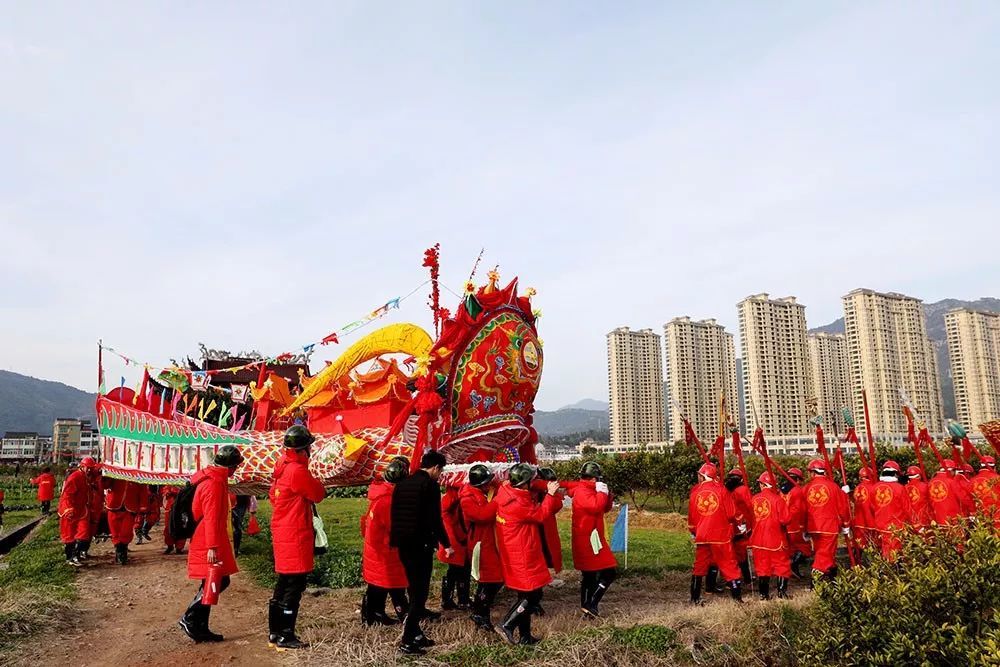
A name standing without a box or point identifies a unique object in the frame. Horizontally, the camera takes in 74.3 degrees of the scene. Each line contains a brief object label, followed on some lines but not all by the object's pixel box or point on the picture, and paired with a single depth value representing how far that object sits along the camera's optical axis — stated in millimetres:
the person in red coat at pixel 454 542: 7211
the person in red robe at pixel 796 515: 8820
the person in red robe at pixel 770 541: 8109
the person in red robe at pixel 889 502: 8758
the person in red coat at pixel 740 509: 8789
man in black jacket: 5512
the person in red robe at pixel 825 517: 8242
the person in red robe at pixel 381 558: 6172
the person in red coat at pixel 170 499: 11691
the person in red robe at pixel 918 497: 8883
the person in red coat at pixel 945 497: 9039
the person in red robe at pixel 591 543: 7023
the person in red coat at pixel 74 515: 10523
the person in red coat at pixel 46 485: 17641
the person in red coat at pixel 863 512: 9078
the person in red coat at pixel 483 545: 6652
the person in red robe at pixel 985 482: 6006
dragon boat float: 8094
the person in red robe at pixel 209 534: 5758
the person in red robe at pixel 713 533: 7758
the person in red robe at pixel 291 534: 5699
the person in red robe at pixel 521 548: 5824
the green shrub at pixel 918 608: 3648
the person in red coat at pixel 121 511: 11023
